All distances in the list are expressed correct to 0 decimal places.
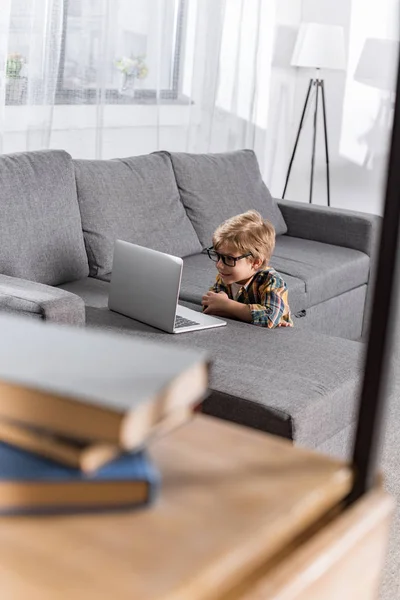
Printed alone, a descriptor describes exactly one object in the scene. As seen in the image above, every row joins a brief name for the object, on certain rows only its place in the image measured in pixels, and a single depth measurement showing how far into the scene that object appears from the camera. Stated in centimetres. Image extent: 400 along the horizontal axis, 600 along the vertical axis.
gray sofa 222
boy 269
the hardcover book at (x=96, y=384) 60
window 371
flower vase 439
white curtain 374
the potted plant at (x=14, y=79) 369
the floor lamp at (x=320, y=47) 518
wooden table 56
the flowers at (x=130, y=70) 437
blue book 62
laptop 251
